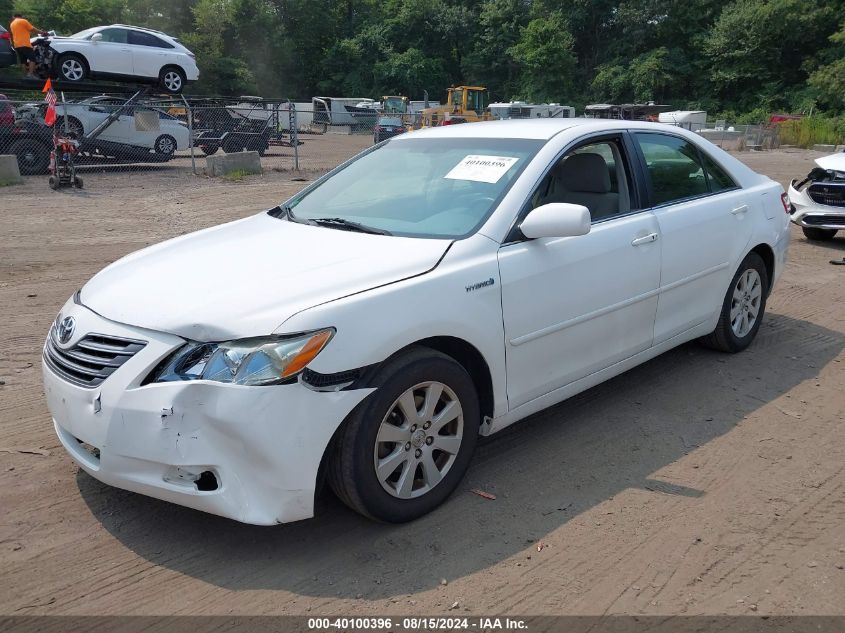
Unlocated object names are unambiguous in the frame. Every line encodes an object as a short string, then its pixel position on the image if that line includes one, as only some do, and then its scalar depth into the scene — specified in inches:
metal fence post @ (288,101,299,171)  776.1
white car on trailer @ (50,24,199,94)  678.5
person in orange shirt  606.3
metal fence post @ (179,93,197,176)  697.6
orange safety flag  581.9
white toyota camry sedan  111.8
